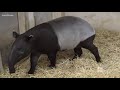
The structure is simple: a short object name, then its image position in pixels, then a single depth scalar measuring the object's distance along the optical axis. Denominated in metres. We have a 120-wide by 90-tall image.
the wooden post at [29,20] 4.01
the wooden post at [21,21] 3.91
